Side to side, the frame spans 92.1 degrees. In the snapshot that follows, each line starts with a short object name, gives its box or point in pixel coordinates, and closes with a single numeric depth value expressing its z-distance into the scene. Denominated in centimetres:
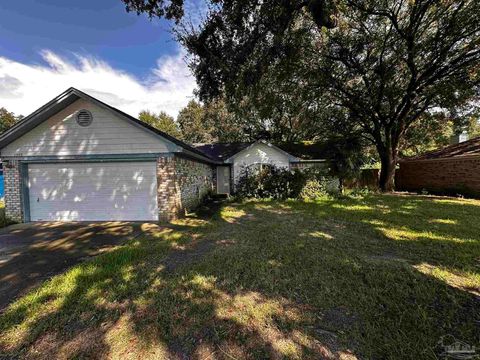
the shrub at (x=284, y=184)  1330
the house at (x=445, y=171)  1253
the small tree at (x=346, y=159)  1465
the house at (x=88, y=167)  808
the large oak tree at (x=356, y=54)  788
